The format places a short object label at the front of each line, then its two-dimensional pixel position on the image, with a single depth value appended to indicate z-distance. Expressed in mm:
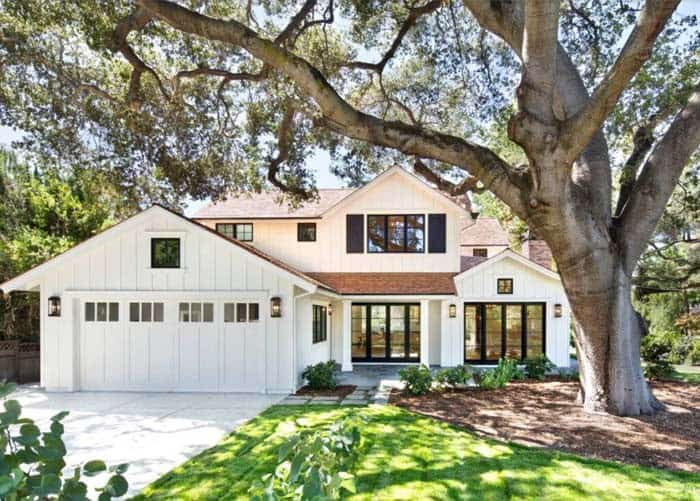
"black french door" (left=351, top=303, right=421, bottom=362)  17031
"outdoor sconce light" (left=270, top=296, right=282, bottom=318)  11898
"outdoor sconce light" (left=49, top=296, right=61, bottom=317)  12219
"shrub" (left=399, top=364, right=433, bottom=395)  10992
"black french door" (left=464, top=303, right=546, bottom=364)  16672
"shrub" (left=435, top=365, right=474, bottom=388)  11438
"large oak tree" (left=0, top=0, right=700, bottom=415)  8016
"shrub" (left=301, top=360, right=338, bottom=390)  12172
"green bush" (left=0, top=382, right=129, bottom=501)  1682
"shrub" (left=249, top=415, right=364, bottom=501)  2091
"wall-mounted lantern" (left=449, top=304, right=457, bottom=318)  16500
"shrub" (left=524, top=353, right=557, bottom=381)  13359
